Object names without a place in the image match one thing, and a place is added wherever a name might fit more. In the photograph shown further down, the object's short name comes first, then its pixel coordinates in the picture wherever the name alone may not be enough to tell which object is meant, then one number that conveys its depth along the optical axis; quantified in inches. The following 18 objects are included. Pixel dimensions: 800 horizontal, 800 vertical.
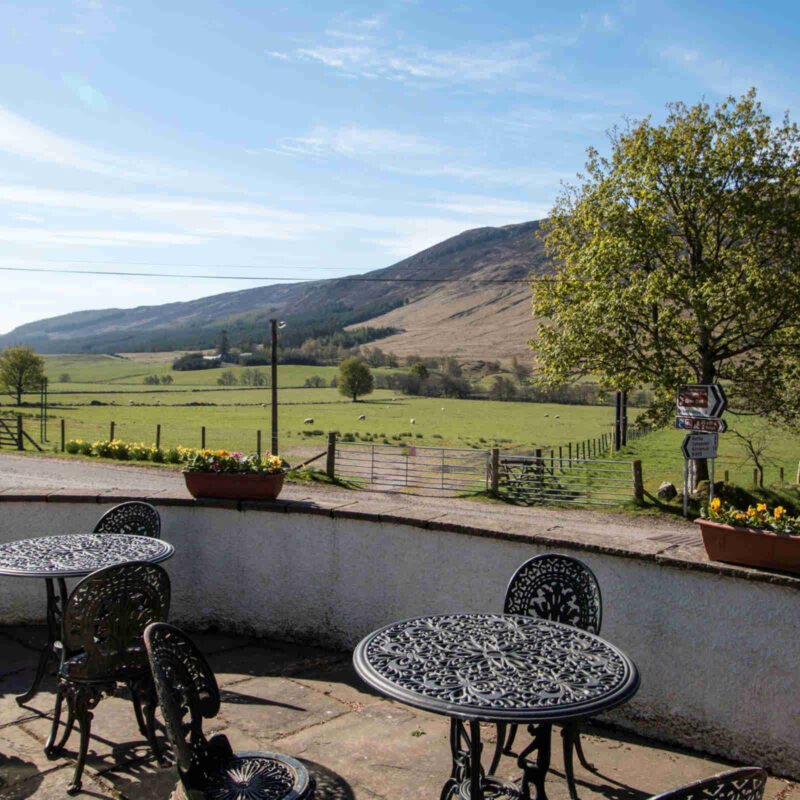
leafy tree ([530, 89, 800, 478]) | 657.6
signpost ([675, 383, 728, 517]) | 533.6
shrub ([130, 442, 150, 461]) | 922.7
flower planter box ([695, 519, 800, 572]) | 130.6
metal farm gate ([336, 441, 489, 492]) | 837.2
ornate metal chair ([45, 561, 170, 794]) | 126.0
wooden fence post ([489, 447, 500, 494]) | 751.7
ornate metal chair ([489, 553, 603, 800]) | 136.7
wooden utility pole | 1094.1
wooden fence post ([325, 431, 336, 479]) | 813.2
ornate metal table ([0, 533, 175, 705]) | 148.9
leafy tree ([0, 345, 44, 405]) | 2493.8
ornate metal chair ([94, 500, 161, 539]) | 186.4
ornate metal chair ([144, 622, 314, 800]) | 97.1
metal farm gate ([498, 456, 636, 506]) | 706.2
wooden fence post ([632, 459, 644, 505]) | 671.8
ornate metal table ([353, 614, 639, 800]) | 96.1
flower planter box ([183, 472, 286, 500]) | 199.0
